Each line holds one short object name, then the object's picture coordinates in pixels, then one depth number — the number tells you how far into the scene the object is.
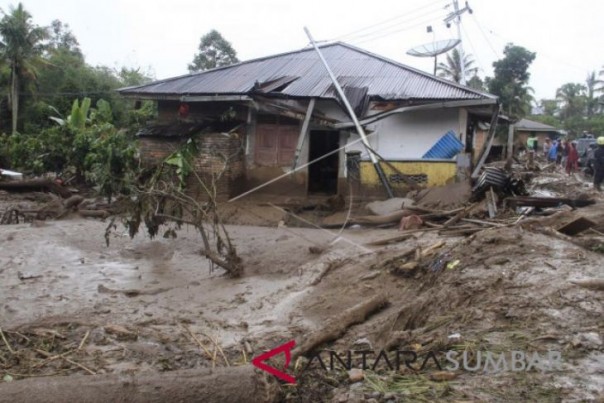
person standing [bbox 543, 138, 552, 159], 28.76
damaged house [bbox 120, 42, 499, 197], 12.83
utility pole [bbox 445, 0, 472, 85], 21.44
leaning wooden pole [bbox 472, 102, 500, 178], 13.23
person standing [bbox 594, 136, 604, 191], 13.29
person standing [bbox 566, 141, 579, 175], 20.38
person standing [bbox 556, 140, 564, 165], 24.83
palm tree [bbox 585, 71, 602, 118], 53.18
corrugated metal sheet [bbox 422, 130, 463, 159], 13.32
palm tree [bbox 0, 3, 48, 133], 28.28
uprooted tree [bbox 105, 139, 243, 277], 7.73
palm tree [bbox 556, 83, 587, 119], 55.03
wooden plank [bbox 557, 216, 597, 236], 6.92
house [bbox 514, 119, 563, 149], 38.03
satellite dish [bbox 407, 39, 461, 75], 18.06
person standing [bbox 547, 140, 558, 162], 25.65
